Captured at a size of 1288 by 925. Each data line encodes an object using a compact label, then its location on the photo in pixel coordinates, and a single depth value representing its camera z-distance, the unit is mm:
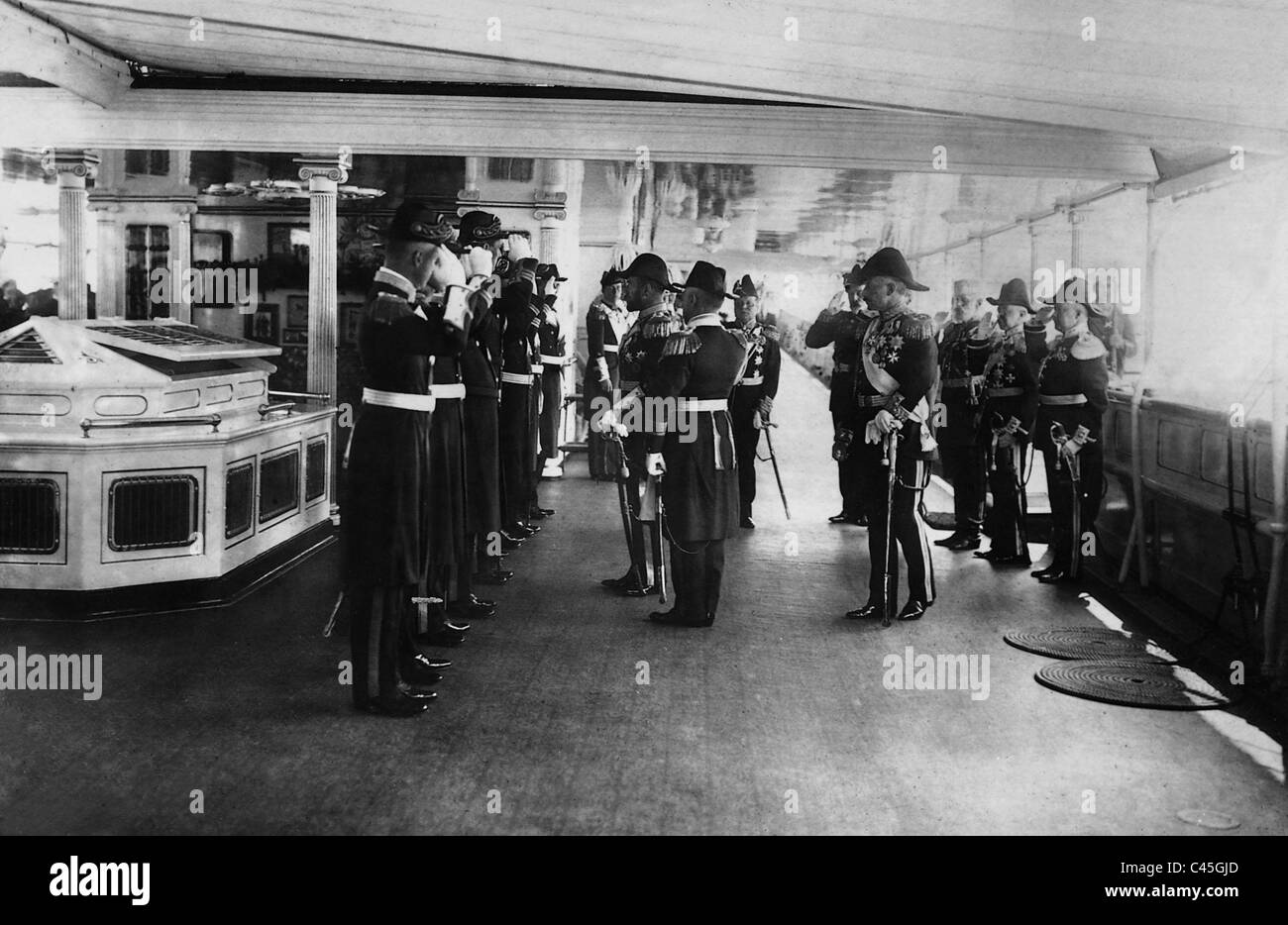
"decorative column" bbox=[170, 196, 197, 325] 10875
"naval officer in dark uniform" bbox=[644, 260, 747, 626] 5172
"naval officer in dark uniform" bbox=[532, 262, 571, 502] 7940
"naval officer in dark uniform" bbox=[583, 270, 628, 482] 9438
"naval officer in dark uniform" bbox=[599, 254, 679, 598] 5234
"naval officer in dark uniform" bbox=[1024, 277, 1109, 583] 6223
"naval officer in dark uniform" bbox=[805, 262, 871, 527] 7371
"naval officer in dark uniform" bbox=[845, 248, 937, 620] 5234
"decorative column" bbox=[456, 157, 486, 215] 9949
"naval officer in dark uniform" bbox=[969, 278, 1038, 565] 6762
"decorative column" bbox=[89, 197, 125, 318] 10820
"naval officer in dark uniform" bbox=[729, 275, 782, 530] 7828
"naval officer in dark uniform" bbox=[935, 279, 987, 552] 7281
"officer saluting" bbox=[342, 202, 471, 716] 3641
